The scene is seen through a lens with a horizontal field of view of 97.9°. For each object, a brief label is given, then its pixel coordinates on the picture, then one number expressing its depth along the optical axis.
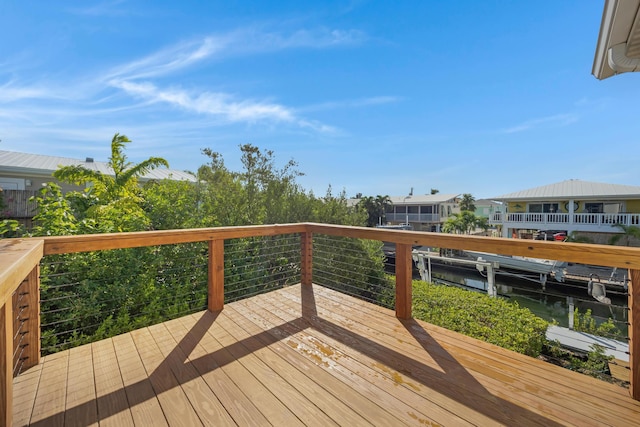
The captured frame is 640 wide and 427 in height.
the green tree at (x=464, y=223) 25.09
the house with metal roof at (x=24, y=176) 8.19
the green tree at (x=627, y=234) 13.70
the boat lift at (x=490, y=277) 5.61
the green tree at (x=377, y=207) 30.20
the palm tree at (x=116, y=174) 5.97
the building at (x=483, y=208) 37.99
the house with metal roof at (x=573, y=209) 14.80
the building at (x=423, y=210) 29.17
